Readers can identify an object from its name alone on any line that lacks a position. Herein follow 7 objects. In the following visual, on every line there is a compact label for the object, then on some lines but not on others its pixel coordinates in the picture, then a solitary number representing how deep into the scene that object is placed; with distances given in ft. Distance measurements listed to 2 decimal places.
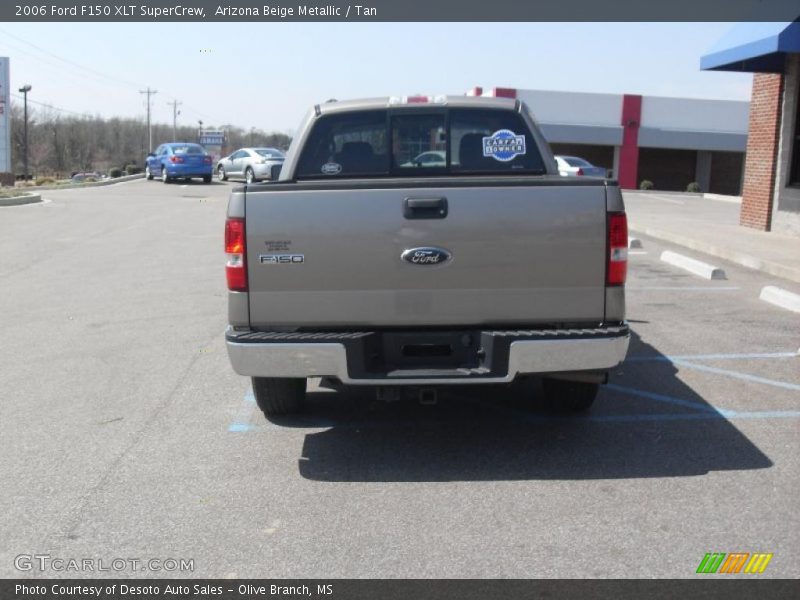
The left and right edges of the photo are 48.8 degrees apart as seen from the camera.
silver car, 103.81
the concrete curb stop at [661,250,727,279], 39.19
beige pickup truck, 15.72
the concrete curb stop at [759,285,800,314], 32.01
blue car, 110.83
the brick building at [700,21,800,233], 51.70
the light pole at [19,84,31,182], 147.43
